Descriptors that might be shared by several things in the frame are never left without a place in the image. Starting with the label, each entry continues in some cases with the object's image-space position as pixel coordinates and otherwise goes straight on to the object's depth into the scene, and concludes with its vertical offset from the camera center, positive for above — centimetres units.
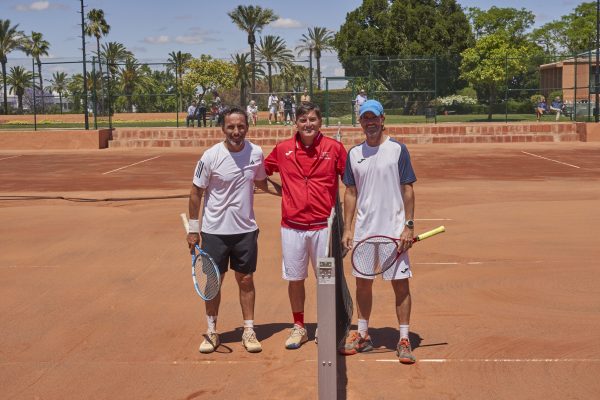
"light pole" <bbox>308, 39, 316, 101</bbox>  3222 +163
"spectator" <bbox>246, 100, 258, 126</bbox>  3500 +42
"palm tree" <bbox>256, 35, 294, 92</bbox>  8456 +740
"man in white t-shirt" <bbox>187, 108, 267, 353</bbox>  600 -61
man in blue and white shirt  562 -50
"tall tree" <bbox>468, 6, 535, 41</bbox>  8400 +1018
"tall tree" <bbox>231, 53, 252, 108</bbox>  3906 +239
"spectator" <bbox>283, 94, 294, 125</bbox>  3509 +53
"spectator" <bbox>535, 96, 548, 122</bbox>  3769 +41
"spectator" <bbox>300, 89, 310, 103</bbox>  3359 +100
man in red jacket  591 -49
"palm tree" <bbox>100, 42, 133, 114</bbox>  8581 +768
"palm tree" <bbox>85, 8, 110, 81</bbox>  7588 +968
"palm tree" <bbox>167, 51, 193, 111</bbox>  3315 +229
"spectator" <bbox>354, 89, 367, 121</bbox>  3262 +89
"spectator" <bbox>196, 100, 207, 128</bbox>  3522 +41
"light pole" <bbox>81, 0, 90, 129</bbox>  3118 +202
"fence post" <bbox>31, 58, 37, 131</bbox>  3322 +61
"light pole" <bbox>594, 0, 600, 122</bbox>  3162 +148
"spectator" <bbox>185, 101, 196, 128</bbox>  3528 +33
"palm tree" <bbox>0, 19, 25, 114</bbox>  7910 +840
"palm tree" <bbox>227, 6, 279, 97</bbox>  7838 +993
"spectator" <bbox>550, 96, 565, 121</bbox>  3725 +49
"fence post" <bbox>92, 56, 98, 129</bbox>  3219 +119
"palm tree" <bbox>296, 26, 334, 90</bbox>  9869 +958
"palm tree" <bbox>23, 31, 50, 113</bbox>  8919 +876
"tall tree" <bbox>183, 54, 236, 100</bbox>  6662 +400
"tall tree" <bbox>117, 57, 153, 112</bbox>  6694 +352
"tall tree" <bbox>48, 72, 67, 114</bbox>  3335 +173
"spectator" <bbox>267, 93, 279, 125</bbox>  3516 +69
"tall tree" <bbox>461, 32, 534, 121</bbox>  4566 +319
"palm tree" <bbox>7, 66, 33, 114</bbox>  3296 +190
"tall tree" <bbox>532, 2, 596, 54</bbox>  9056 +983
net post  437 -113
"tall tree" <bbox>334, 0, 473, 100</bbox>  6281 +713
